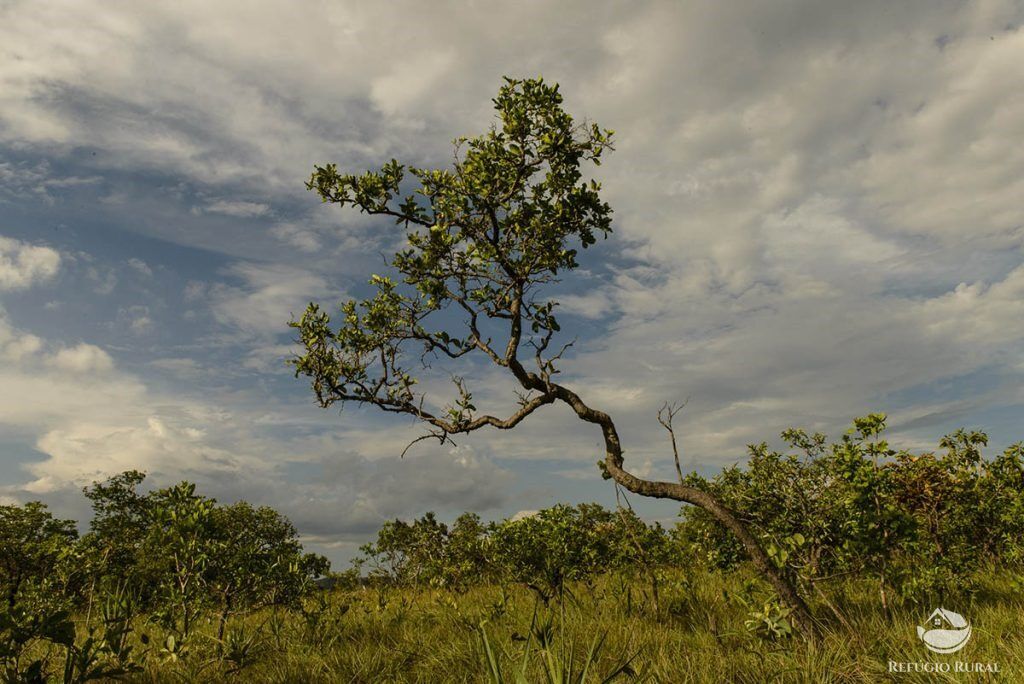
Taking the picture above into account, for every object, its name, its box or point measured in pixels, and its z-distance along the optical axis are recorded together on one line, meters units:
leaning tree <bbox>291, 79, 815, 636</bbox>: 9.45
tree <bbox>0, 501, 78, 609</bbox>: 11.98
